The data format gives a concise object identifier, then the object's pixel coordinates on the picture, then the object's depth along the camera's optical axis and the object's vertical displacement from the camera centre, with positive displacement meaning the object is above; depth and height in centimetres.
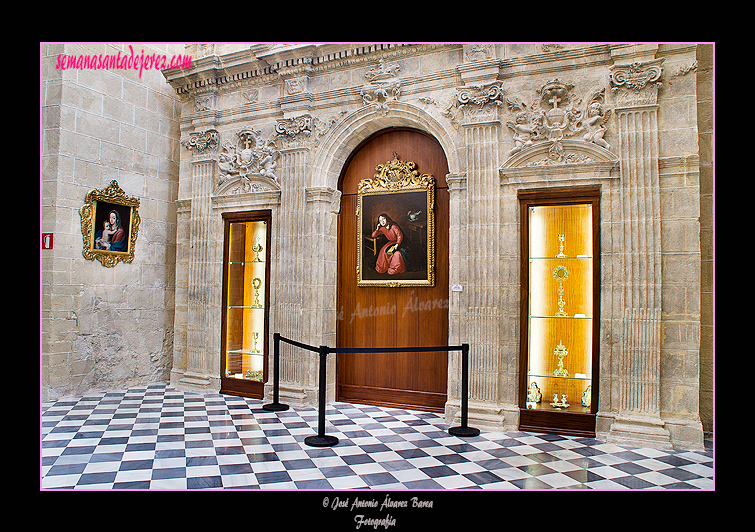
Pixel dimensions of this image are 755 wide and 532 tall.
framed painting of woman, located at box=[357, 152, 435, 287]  646 +62
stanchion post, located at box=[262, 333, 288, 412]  628 -154
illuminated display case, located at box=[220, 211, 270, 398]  739 -40
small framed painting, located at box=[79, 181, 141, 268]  716 +71
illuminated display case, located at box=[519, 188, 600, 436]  552 -33
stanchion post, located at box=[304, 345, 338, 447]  488 -148
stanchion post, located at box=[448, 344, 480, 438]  532 -135
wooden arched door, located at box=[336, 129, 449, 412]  639 -51
